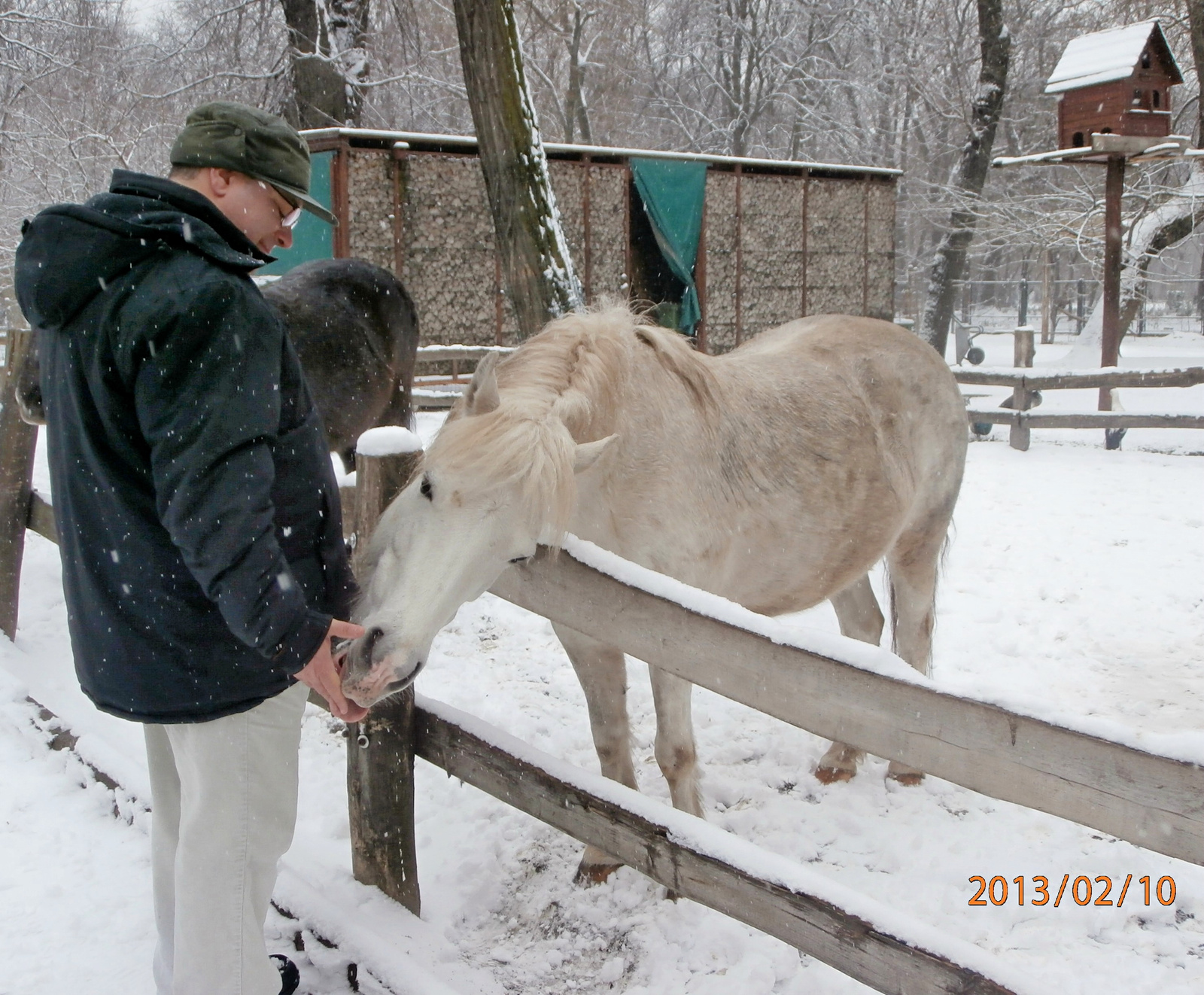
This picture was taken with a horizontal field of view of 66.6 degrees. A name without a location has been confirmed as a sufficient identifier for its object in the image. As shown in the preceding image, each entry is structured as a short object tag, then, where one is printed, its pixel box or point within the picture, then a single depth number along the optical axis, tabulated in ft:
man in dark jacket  4.73
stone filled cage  35.06
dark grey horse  17.39
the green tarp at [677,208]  41.06
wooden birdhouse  32.76
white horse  6.48
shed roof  33.99
